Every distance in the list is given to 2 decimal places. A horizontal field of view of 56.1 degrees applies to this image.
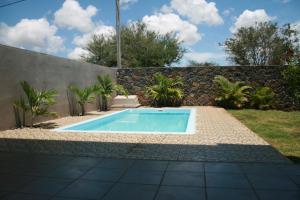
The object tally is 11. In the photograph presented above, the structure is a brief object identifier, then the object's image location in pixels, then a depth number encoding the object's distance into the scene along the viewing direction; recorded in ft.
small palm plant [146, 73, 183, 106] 45.57
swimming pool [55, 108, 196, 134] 27.12
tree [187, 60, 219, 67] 99.58
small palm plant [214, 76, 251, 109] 42.39
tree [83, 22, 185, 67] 83.71
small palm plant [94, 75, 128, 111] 41.68
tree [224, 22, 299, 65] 74.13
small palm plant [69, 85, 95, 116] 34.63
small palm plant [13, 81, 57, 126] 24.86
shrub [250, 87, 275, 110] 42.09
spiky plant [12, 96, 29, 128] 24.71
